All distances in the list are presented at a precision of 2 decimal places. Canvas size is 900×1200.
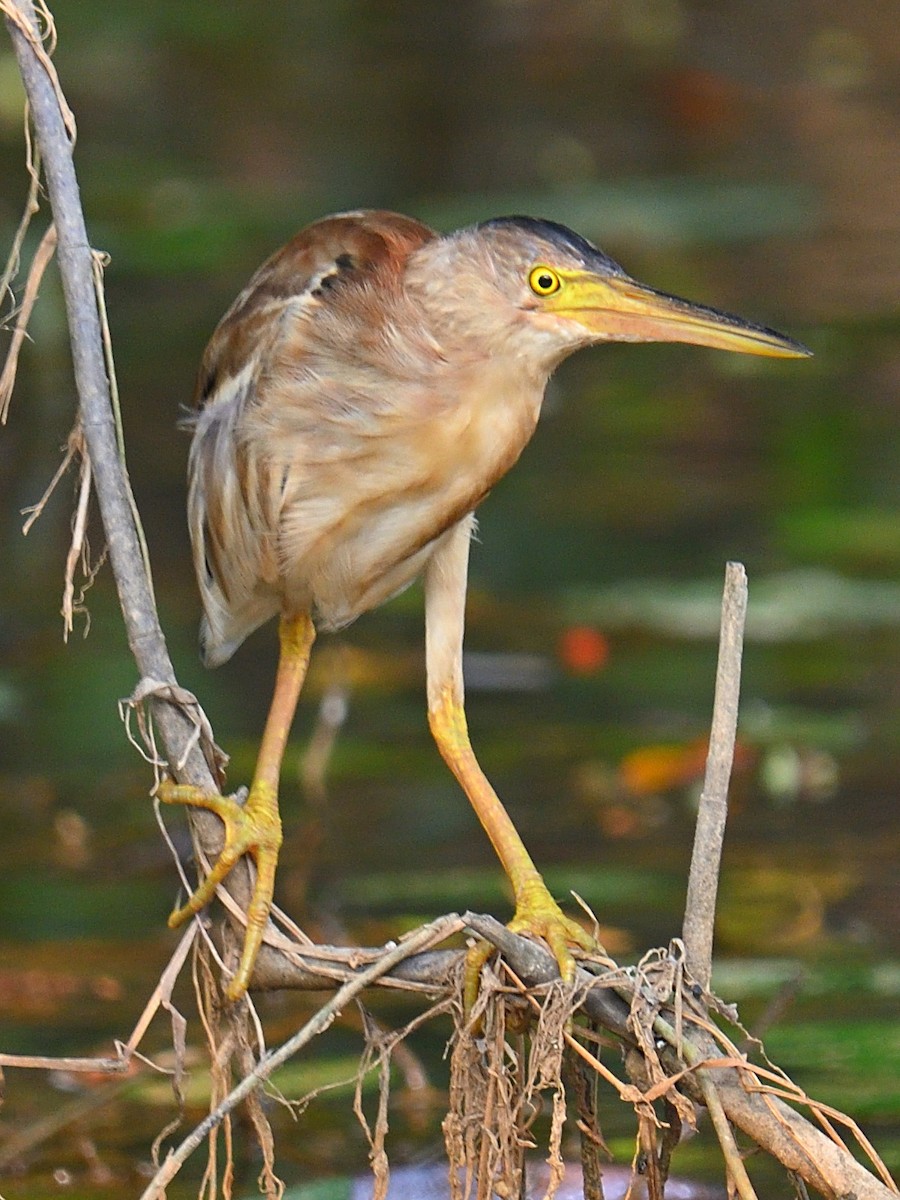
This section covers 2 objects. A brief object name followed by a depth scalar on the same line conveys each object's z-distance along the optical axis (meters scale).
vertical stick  4.31
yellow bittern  4.92
